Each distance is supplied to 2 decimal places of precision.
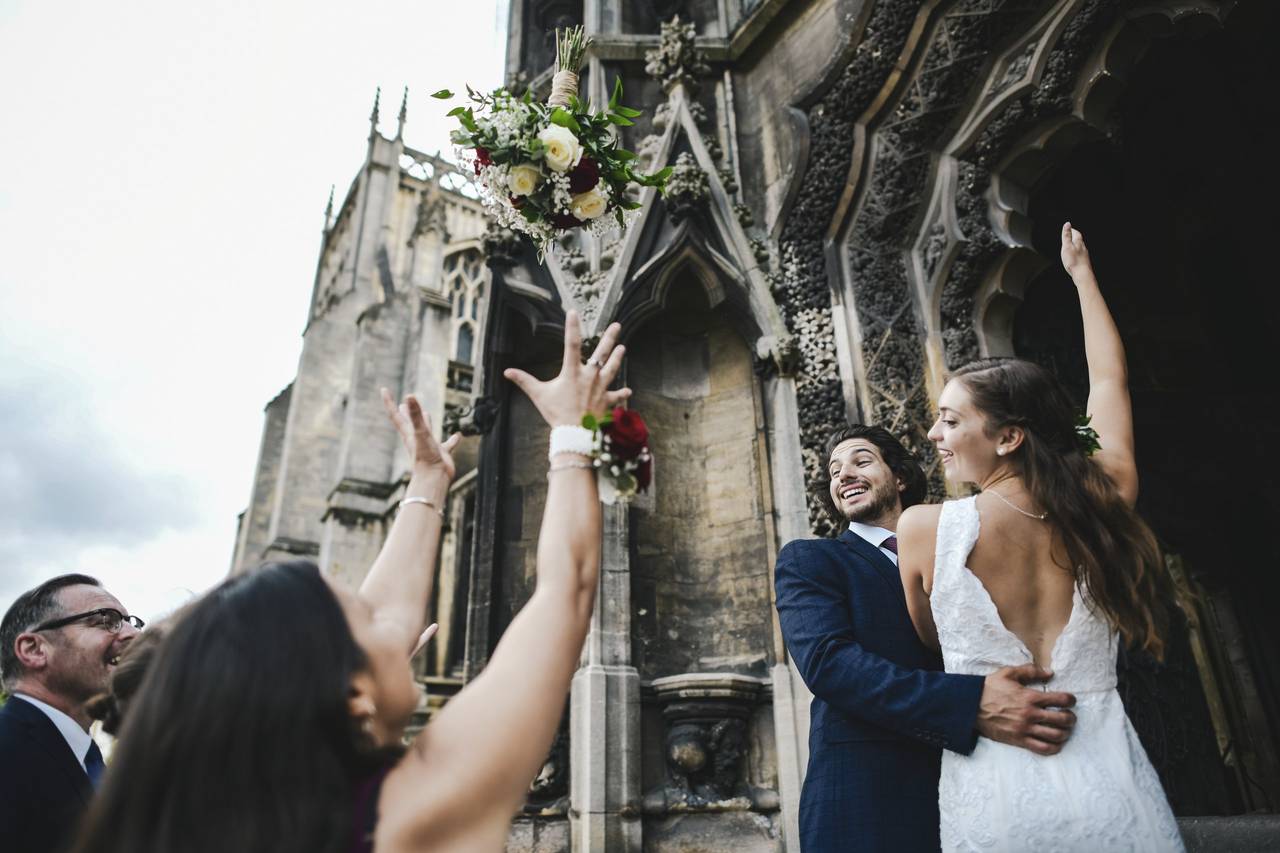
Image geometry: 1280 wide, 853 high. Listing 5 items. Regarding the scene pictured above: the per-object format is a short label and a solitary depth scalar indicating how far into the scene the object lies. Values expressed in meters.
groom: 1.92
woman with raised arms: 1.01
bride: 1.73
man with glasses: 2.20
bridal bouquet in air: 2.75
